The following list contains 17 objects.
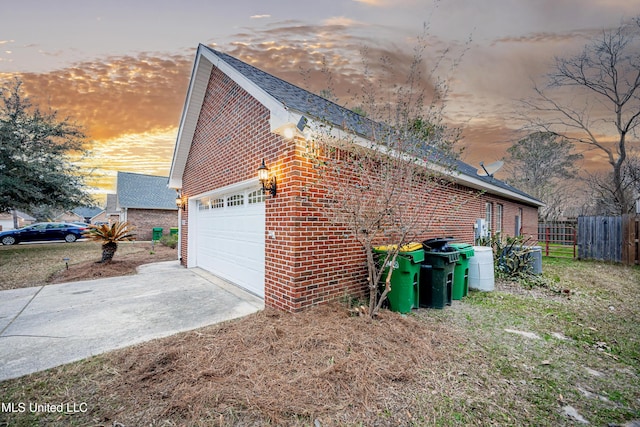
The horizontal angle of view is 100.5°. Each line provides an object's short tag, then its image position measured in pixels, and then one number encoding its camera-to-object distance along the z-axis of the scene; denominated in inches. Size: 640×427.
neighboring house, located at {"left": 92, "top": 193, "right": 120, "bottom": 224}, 1023.0
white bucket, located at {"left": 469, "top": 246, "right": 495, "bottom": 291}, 233.7
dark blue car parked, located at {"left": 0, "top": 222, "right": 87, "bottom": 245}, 667.4
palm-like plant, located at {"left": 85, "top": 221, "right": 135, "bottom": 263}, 333.4
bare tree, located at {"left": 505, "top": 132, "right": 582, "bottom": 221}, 810.2
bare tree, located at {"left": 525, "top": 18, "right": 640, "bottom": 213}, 498.0
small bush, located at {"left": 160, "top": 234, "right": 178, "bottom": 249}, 573.5
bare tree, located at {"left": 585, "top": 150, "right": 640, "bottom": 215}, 543.5
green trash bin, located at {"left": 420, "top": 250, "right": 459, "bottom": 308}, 183.0
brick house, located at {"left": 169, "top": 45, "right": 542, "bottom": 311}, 159.6
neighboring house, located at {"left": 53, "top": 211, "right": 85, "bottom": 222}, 2399.6
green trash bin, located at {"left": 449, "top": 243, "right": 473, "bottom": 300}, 207.0
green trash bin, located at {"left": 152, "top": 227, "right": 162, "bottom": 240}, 737.0
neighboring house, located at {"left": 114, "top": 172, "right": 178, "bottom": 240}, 823.7
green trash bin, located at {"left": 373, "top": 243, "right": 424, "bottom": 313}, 166.4
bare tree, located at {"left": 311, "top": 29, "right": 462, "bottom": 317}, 141.8
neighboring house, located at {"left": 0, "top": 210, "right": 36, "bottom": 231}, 1674.5
